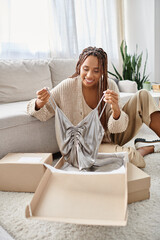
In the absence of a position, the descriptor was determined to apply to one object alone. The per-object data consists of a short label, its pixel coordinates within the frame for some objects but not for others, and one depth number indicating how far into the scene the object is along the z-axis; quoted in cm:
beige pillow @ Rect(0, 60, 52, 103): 183
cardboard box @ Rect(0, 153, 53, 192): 116
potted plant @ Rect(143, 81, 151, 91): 285
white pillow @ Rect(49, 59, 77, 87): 216
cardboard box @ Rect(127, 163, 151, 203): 102
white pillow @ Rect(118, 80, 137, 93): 243
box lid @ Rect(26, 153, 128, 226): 77
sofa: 137
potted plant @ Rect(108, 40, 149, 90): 299
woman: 118
